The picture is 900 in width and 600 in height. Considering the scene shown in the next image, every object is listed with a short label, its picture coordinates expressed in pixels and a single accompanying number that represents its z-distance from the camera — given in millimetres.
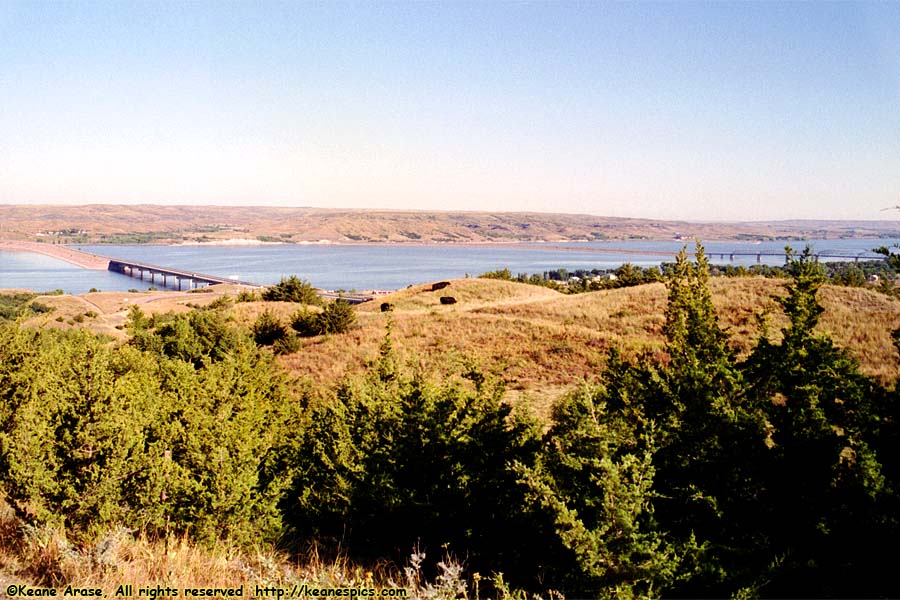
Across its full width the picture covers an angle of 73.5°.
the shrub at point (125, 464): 7387
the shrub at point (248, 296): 51800
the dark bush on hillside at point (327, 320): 30281
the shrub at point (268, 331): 29688
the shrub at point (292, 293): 46688
